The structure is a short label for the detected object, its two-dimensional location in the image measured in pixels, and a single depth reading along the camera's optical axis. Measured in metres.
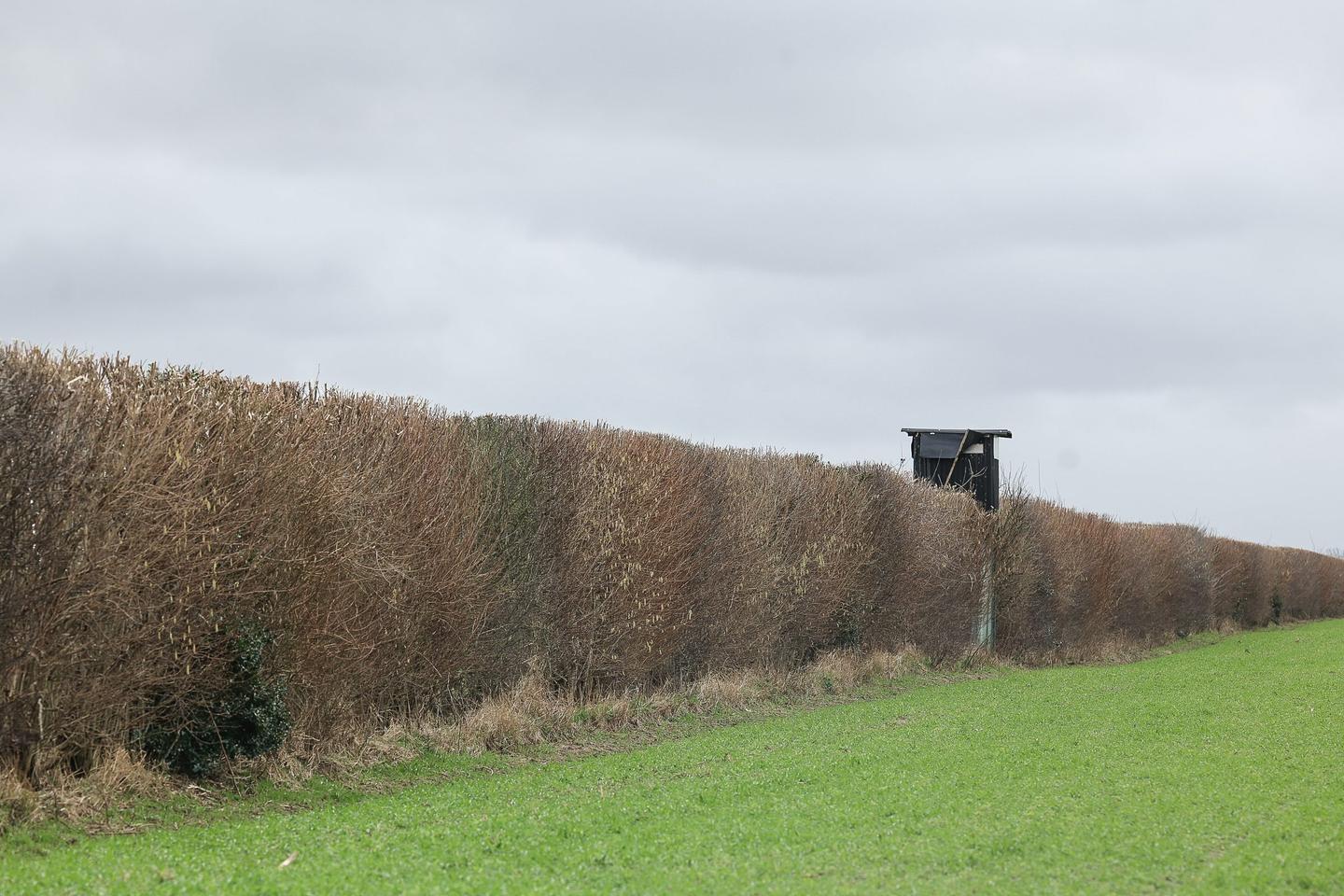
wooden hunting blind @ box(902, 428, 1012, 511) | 55.72
